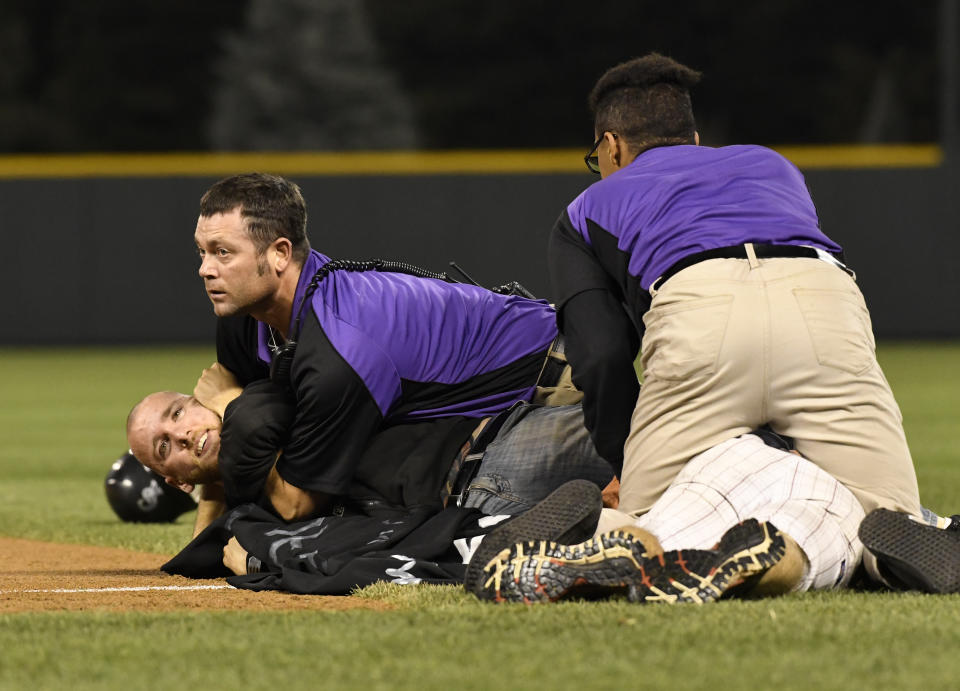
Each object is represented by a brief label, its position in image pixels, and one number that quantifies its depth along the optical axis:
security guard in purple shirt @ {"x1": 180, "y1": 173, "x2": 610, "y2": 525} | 9.89
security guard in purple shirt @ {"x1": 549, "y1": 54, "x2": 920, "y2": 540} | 9.19
